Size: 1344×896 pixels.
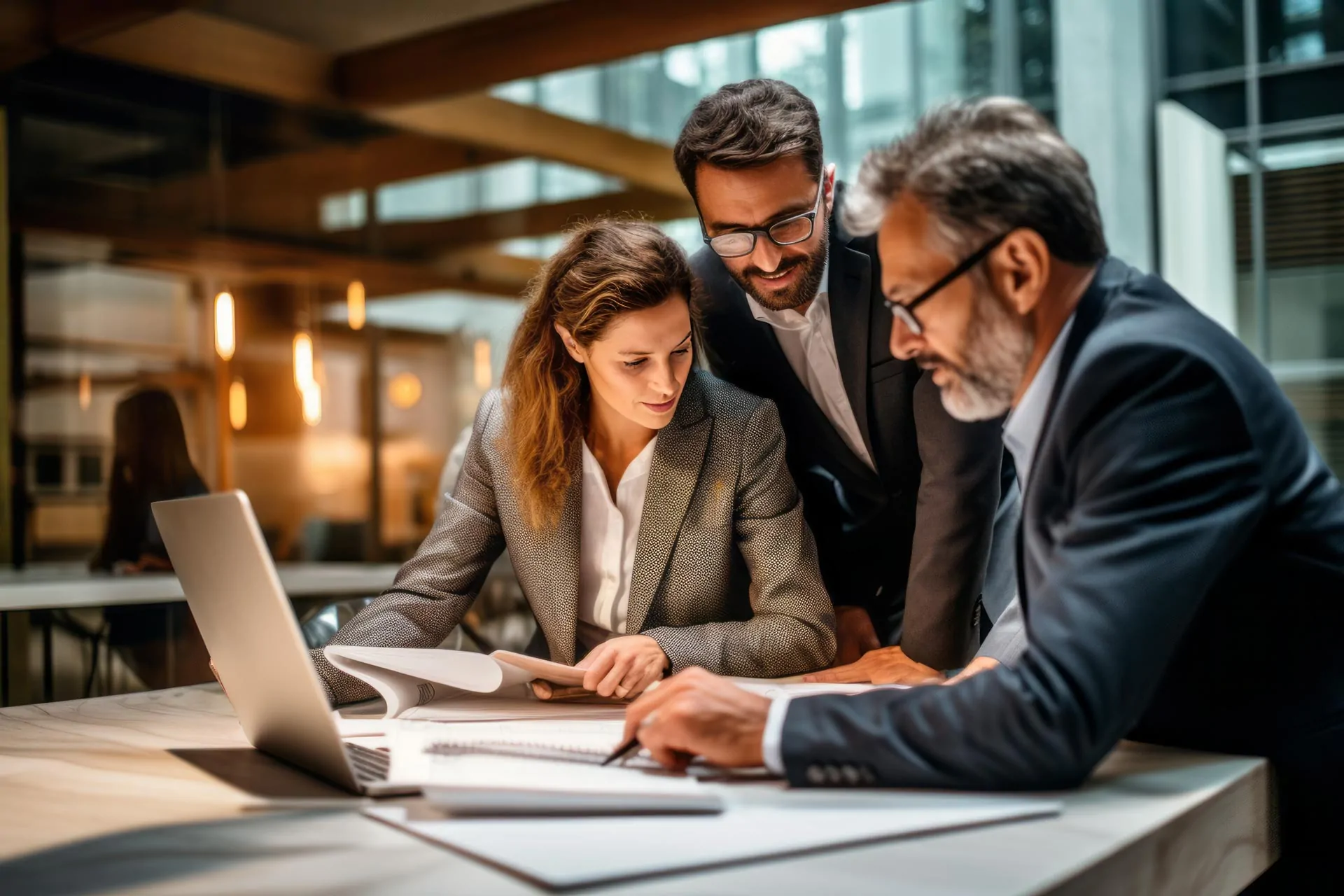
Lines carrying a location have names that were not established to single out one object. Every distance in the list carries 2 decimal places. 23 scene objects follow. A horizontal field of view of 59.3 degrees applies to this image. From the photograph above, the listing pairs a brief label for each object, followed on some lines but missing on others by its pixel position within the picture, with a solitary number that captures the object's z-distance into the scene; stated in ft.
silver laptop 3.70
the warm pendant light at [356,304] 29.73
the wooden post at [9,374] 20.13
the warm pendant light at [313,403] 27.96
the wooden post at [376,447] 29.86
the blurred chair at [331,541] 28.04
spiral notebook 3.35
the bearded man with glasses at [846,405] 6.27
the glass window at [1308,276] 31.53
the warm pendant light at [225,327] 25.05
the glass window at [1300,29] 31.45
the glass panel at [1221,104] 33.12
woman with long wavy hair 6.29
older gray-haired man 3.60
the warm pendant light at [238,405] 25.35
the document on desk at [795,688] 5.18
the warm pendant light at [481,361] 32.73
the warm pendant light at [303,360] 27.89
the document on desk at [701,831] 2.85
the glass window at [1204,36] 32.89
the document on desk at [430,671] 4.93
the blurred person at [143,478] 17.13
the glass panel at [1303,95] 31.45
